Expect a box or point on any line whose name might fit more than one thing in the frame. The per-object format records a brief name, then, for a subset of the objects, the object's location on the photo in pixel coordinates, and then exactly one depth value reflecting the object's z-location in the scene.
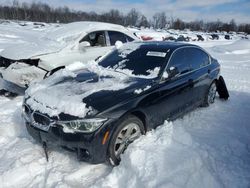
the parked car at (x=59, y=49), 4.12
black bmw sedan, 2.27
